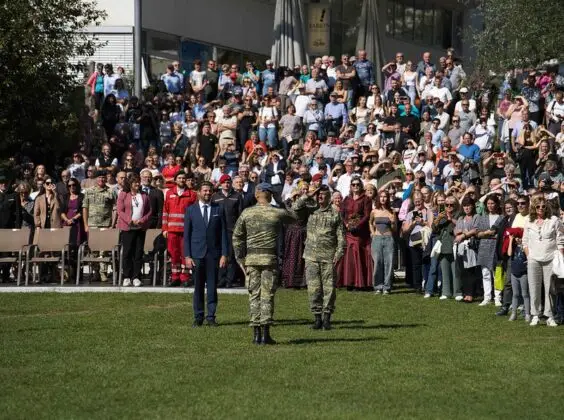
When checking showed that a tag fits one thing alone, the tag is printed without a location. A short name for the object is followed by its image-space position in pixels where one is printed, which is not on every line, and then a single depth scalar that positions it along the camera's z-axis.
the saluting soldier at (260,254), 17.20
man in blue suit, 19.36
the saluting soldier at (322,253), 19.16
